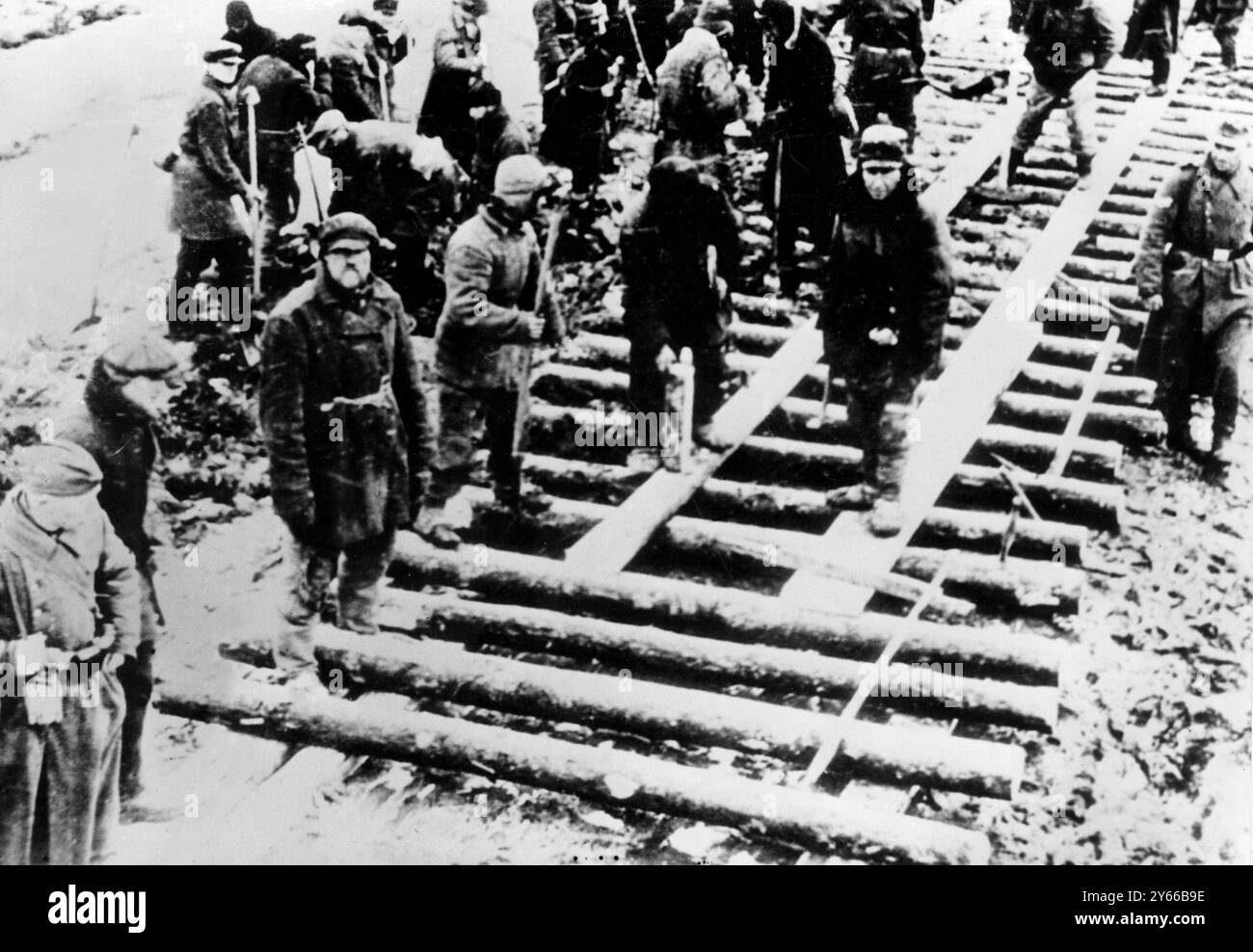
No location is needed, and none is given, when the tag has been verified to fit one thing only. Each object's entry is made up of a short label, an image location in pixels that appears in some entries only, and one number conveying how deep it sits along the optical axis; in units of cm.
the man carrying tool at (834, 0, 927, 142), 783
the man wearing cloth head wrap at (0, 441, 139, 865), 479
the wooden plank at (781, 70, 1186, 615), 577
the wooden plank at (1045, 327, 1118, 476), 617
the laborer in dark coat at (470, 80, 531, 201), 735
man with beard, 530
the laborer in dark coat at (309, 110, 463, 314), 693
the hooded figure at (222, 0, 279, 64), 716
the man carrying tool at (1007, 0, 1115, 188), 763
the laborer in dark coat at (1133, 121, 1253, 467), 605
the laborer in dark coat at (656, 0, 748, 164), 705
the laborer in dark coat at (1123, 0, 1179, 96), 783
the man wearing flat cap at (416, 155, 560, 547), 580
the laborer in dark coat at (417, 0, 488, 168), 748
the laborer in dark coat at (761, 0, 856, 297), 768
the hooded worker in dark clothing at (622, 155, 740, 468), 612
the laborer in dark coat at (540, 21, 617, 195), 849
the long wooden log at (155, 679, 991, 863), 480
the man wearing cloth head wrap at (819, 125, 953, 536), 563
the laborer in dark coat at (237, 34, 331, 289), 742
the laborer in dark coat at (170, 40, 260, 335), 707
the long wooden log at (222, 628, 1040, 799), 498
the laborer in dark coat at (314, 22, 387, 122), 773
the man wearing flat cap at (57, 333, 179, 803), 519
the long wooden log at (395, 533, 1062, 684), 537
